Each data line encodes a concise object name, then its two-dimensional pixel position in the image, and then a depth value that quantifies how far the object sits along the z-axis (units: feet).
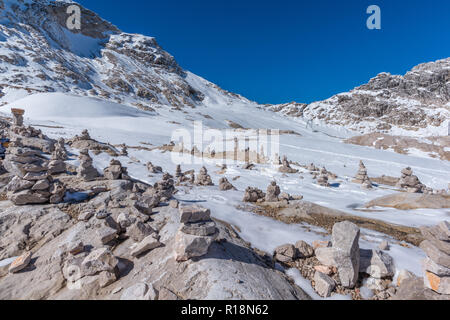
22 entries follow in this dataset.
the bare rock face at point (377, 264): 12.69
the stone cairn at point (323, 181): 46.39
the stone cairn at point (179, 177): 42.19
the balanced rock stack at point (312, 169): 62.97
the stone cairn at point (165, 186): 24.82
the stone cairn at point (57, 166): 26.81
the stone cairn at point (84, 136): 64.18
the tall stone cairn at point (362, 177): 49.78
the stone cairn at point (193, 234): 10.85
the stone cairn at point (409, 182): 47.60
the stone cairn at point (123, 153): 61.21
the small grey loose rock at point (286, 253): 14.89
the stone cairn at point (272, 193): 30.68
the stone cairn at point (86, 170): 25.90
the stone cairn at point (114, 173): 27.35
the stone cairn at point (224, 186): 37.99
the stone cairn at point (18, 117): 44.32
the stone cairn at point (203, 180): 41.73
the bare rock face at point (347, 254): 12.40
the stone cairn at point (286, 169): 59.72
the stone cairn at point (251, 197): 30.55
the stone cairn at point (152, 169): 46.31
